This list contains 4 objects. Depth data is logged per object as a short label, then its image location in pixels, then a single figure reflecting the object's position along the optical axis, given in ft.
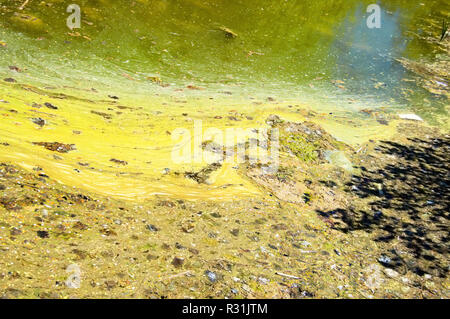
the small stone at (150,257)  7.91
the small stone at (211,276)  7.71
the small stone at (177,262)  7.90
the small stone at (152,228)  8.90
